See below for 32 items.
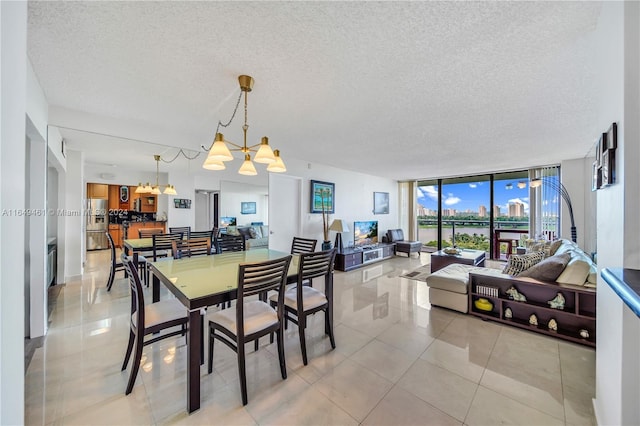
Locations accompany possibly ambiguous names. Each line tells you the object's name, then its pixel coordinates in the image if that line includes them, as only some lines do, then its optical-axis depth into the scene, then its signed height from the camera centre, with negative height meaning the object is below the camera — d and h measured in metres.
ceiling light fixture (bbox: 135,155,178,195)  3.47 +0.34
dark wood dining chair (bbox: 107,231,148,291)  3.58 -0.80
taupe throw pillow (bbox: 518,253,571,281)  2.58 -0.61
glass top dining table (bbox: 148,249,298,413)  1.57 -0.55
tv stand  5.28 -1.05
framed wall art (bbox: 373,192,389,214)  7.15 +0.30
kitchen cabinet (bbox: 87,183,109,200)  3.71 +0.33
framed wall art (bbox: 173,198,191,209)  3.78 +0.14
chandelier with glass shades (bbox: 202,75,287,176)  1.92 +0.48
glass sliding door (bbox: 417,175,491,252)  6.85 -0.01
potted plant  5.42 -0.20
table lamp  5.42 -0.37
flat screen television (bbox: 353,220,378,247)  6.34 -0.55
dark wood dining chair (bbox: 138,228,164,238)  3.95 -0.33
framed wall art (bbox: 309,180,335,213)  5.34 +0.37
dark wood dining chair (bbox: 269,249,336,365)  2.05 -0.81
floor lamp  4.72 +0.40
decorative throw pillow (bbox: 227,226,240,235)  4.12 -0.31
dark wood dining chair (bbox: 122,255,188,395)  1.71 -0.81
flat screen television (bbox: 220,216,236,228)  4.06 -0.15
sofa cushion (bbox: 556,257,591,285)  2.47 -0.62
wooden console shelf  2.41 -1.02
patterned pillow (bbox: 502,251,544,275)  2.89 -0.61
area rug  4.70 -1.27
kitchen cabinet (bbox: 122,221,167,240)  3.89 -0.24
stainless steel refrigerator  3.85 -0.21
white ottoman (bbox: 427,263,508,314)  3.06 -1.00
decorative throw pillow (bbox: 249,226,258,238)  4.38 -0.38
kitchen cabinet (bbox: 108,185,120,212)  3.83 +0.21
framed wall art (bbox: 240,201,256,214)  4.30 +0.09
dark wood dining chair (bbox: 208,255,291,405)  1.66 -0.82
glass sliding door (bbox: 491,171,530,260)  6.11 +0.02
